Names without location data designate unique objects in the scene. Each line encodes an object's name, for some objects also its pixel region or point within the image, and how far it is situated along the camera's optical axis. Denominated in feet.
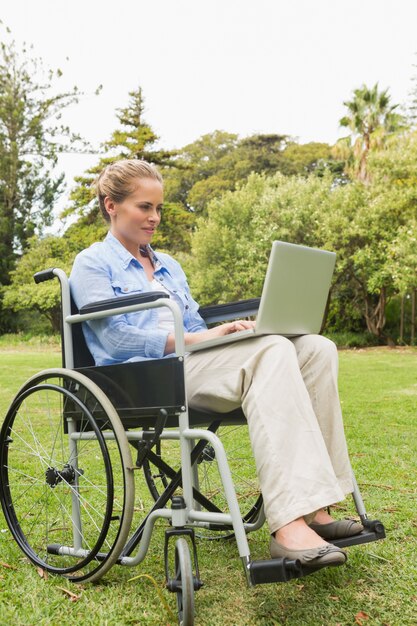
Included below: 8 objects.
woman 5.81
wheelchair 6.01
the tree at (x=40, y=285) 70.69
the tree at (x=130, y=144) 74.74
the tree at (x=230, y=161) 95.35
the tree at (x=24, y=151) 76.54
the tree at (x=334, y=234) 53.26
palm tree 69.92
